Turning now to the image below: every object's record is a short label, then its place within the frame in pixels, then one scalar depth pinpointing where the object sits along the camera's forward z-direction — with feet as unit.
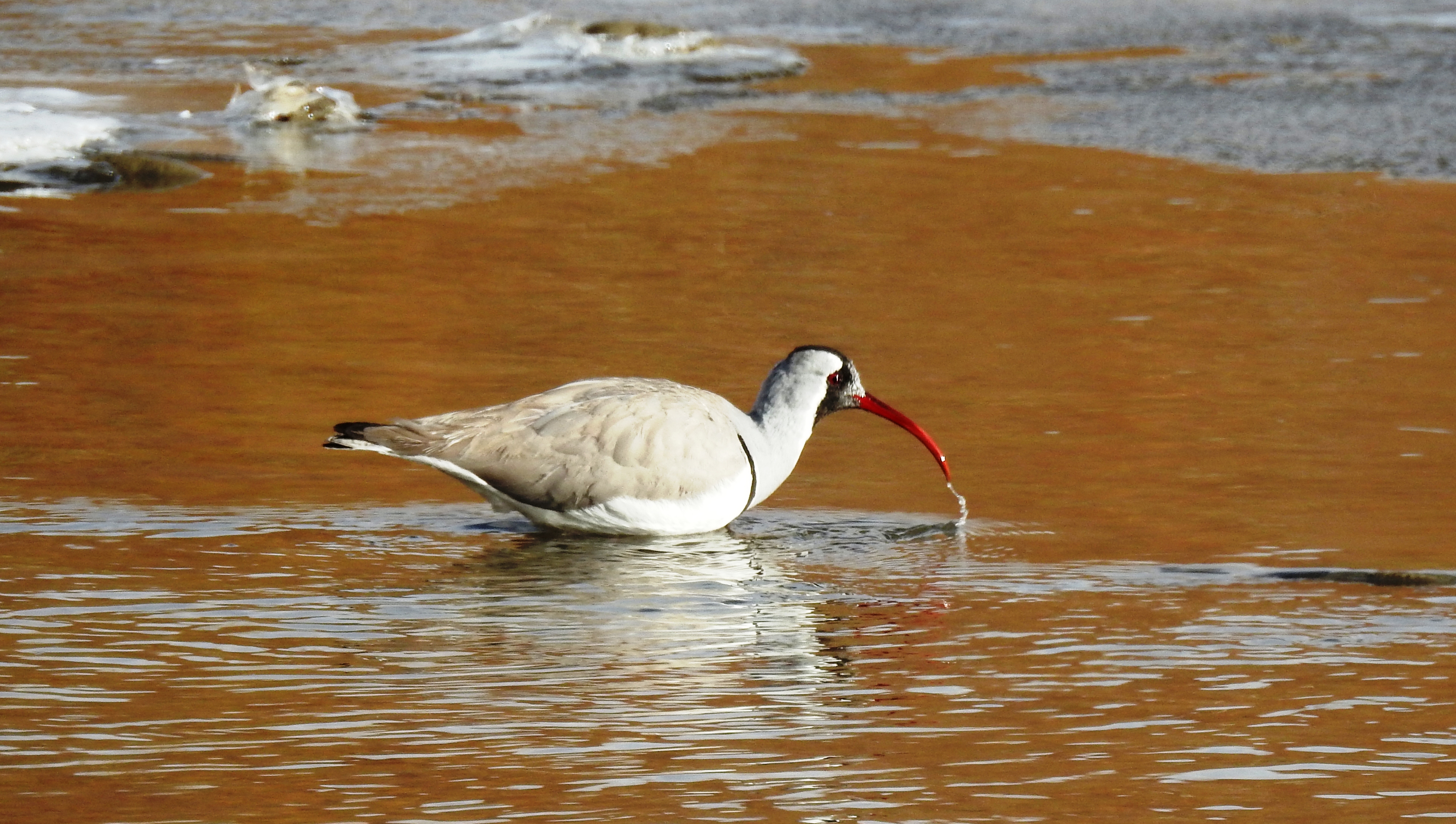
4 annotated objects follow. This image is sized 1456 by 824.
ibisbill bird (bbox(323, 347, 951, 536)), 47.42
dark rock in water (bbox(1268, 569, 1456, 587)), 42.73
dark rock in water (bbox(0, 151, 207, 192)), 87.86
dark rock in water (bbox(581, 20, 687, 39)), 124.47
